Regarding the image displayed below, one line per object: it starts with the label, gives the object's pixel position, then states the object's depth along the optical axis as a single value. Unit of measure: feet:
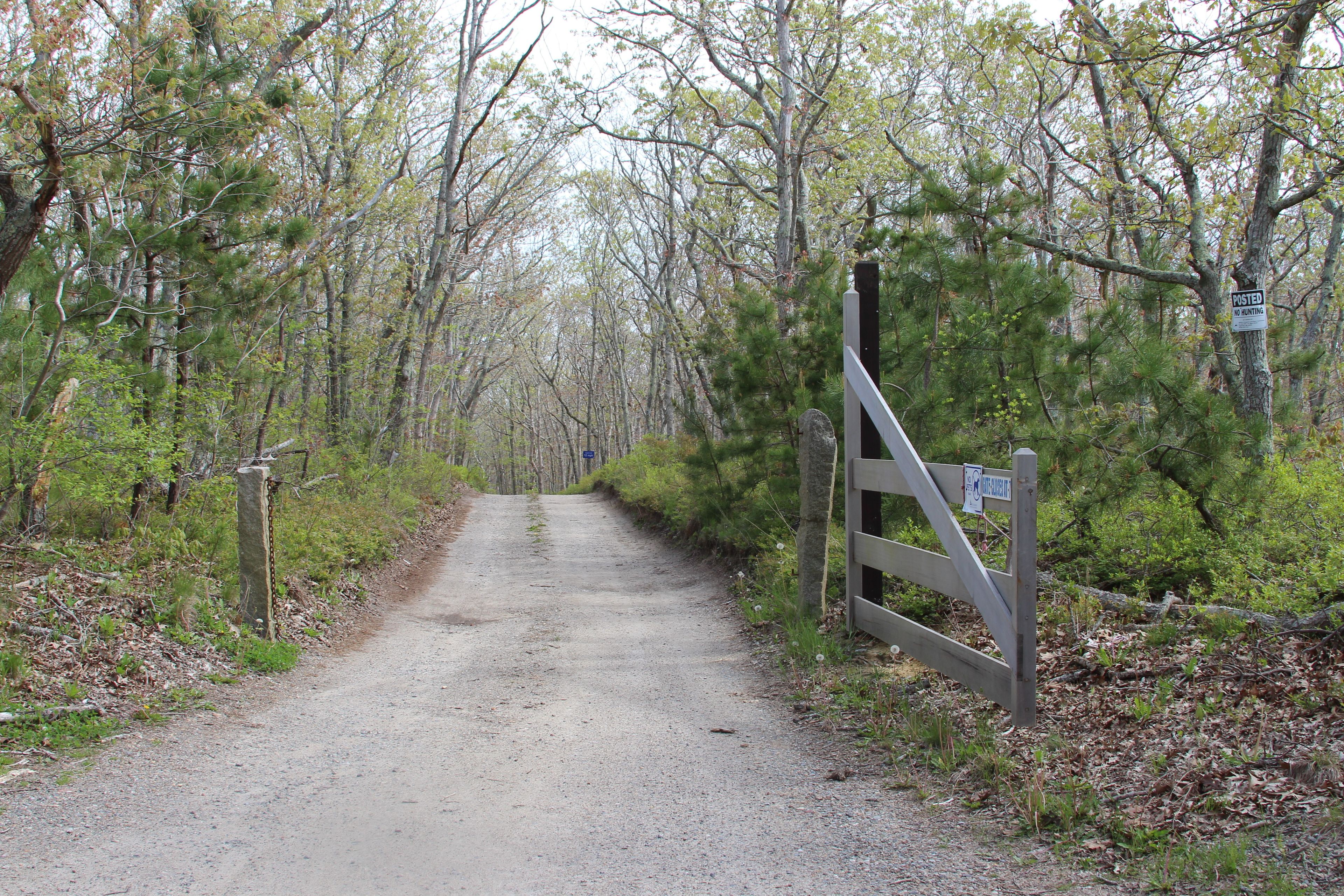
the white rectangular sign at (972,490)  14.14
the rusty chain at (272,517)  22.63
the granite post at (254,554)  21.90
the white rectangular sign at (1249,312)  22.39
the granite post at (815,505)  22.54
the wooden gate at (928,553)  13.03
